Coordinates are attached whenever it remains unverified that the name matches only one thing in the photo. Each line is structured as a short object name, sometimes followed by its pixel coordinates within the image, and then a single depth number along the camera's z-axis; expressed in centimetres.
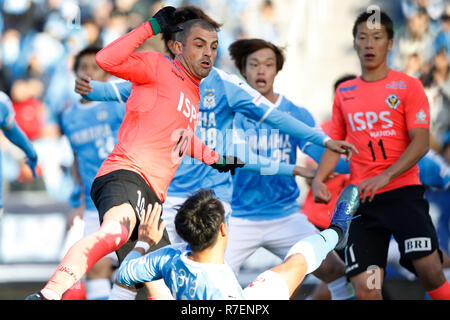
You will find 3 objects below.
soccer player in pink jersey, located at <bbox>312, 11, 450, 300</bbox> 1035
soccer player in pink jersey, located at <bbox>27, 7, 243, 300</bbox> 825
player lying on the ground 714
